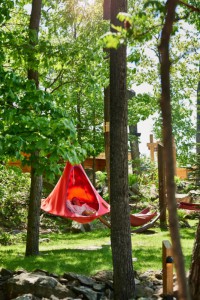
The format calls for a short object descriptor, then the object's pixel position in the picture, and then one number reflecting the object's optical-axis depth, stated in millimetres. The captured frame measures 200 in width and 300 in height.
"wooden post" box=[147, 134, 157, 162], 20648
